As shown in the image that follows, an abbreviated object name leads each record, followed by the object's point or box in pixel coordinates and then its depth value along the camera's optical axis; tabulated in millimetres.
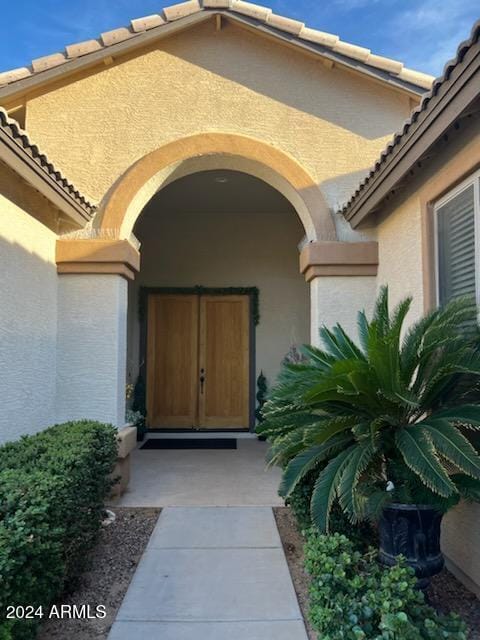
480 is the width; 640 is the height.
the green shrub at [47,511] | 2621
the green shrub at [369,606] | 2467
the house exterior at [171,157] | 5727
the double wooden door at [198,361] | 10688
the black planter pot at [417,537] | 3457
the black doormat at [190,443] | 9250
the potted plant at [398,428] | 3387
